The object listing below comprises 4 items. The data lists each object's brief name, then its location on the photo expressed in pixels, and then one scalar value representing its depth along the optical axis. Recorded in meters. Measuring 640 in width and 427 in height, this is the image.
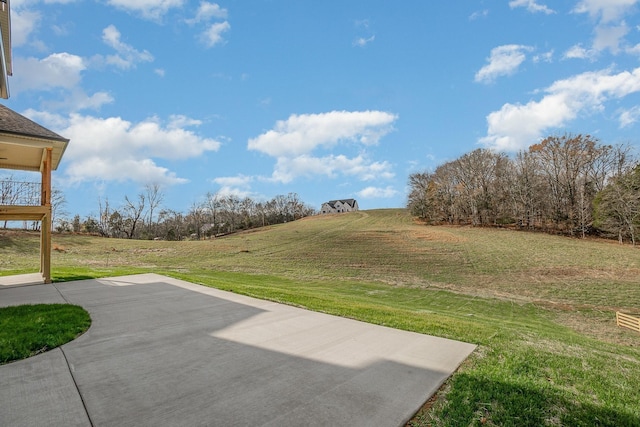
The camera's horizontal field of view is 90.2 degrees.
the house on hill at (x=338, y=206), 95.38
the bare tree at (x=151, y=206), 51.09
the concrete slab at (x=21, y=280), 9.70
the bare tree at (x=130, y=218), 49.66
